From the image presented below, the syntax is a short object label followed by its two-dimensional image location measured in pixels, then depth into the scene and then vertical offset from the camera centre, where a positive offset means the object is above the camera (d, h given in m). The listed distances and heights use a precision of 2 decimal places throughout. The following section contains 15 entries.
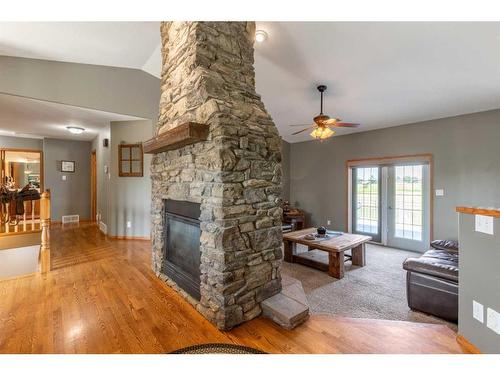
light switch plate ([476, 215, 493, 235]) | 1.54 -0.25
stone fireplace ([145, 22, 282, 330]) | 1.83 +0.13
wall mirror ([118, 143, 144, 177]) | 4.66 +0.54
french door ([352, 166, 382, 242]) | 5.45 -0.35
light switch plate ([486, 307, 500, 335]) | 1.50 -0.88
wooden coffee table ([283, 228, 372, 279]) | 3.41 -1.00
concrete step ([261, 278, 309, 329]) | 1.87 -1.04
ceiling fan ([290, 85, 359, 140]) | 3.24 +0.89
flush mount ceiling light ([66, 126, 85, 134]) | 4.95 +1.25
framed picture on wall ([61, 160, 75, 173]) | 6.39 +0.58
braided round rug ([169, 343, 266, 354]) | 1.54 -1.10
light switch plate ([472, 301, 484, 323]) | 1.61 -0.88
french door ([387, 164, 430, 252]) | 4.73 -0.42
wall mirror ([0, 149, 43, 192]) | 6.34 +0.64
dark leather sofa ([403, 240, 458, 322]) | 2.30 -1.03
